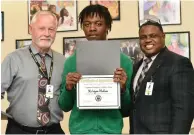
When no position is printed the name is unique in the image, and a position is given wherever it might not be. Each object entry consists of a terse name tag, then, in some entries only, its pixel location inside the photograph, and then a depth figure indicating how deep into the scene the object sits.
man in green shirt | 2.32
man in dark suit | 2.34
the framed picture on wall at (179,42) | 4.63
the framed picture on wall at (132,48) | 4.68
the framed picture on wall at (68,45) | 4.83
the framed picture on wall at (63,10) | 4.88
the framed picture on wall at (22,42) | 4.95
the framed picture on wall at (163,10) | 4.67
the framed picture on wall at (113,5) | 4.80
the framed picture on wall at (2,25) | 5.04
